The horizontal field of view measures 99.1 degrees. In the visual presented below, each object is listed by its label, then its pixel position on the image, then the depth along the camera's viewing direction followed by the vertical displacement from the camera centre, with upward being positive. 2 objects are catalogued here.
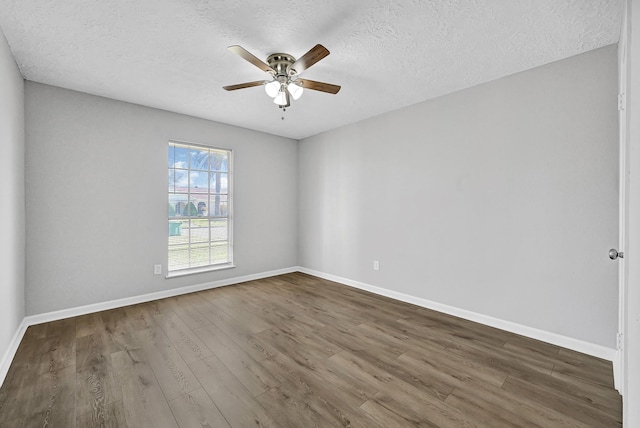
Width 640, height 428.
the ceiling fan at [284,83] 2.37 +1.14
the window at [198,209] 3.93 +0.04
